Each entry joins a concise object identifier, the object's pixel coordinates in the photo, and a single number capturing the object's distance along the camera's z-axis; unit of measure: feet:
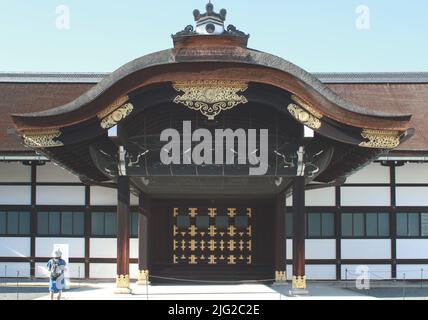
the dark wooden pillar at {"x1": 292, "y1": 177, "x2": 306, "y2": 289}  65.26
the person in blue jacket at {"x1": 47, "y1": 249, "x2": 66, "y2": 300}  63.87
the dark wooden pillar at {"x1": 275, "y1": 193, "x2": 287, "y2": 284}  78.28
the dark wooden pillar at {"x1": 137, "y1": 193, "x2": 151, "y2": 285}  80.74
